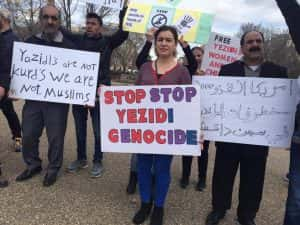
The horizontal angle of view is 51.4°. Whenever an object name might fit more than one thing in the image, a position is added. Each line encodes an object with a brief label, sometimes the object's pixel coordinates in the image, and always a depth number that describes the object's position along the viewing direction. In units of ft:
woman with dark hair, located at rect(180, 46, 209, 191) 14.83
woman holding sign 10.72
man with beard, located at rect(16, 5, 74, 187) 13.26
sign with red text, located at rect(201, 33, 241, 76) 16.72
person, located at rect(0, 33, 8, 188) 12.67
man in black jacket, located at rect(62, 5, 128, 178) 14.16
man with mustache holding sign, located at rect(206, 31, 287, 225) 10.80
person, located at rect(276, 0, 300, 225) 8.77
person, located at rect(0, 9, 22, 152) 12.78
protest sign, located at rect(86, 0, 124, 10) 14.74
